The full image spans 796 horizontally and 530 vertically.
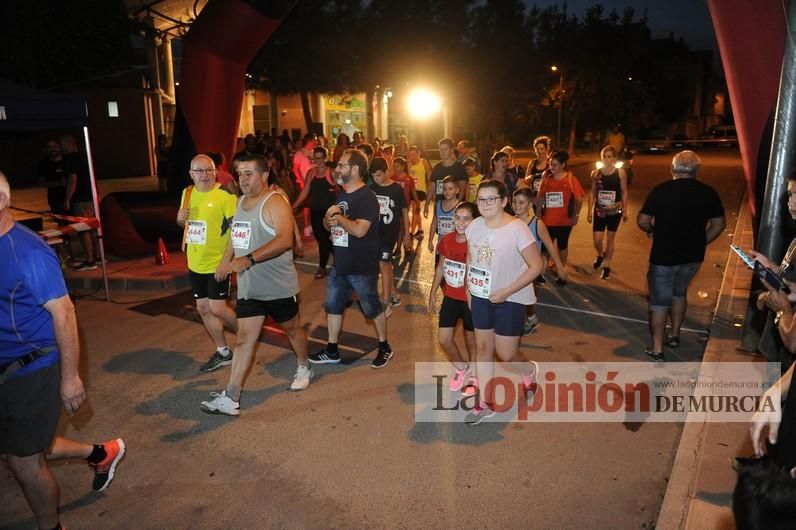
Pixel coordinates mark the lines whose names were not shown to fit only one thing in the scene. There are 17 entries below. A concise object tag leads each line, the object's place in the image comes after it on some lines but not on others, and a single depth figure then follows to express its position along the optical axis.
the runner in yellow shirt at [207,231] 5.70
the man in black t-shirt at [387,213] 7.68
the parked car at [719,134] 50.81
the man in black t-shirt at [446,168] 9.63
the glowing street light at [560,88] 43.25
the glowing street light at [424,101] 31.27
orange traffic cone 10.15
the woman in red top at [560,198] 8.85
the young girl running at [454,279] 5.21
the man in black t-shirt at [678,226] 5.86
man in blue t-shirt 3.10
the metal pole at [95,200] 8.44
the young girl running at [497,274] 4.55
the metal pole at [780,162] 5.50
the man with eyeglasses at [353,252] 5.77
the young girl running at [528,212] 6.30
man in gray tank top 5.01
